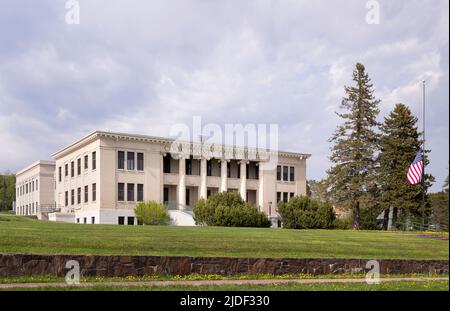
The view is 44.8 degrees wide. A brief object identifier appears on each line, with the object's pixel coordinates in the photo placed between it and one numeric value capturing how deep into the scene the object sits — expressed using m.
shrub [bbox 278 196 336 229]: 51.41
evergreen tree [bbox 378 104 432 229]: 56.88
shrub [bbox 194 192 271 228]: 48.28
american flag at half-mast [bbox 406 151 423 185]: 37.47
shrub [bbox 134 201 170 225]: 57.38
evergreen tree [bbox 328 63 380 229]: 58.38
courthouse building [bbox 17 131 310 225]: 60.50
